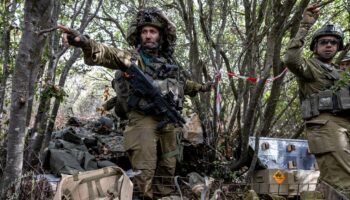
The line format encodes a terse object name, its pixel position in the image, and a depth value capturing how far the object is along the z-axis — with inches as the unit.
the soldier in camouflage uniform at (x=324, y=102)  142.5
